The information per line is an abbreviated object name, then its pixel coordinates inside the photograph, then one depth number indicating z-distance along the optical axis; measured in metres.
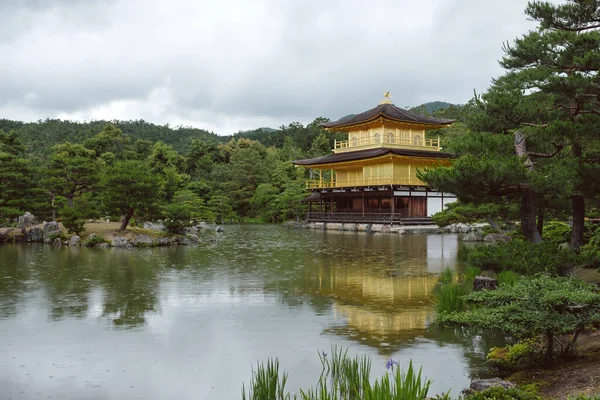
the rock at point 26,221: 25.87
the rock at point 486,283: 8.67
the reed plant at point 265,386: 4.45
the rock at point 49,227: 24.60
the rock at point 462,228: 31.44
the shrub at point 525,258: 8.94
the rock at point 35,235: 24.52
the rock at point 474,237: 25.21
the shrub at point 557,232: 16.33
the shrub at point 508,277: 8.74
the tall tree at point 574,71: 8.83
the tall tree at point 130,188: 21.25
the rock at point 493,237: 23.83
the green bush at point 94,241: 21.95
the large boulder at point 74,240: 22.39
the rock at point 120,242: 21.47
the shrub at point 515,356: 6.08
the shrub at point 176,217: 22.53
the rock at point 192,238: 23.50
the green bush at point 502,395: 4.23
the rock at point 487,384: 4.82
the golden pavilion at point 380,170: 34.34
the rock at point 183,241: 23.00
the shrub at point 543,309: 5.59
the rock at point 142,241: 21.54
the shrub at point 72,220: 22.40
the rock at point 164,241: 22.11
